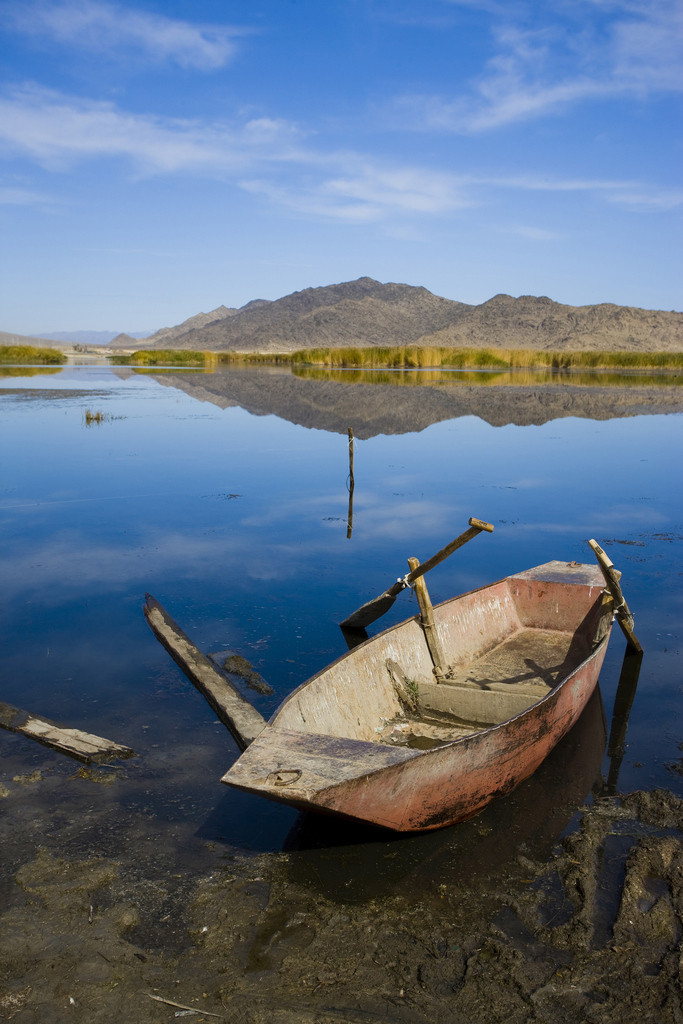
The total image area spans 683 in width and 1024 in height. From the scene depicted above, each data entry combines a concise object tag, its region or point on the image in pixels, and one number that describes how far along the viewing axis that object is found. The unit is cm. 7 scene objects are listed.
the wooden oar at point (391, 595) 755
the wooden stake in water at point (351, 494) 1329
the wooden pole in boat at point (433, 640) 720
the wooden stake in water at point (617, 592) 754
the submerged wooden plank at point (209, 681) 605
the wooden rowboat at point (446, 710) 416
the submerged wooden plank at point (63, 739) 573
